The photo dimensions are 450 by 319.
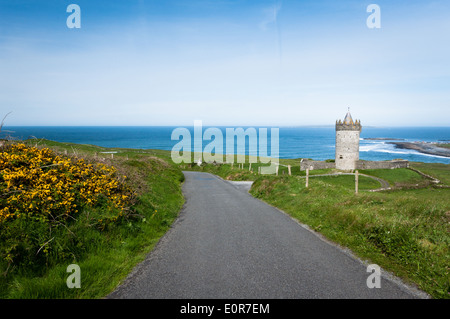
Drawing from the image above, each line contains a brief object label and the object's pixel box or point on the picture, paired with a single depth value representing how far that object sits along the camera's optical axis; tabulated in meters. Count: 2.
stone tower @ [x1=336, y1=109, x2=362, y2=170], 51.03
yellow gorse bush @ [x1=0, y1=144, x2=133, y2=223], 7.34
